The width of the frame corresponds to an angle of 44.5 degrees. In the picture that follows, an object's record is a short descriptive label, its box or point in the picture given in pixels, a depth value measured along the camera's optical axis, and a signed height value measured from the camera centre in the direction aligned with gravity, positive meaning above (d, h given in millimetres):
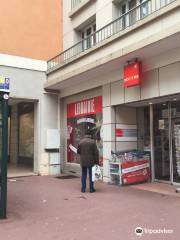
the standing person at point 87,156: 6184 -735
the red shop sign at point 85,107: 8026 +893
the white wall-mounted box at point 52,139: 9069 -355
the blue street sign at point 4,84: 4446 +945
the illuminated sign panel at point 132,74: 6296 +1626
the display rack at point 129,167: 6869 -1176
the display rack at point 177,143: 6572 -389
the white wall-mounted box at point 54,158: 9123 -1146
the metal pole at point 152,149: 7222 -639
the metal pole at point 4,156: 4378 -511
